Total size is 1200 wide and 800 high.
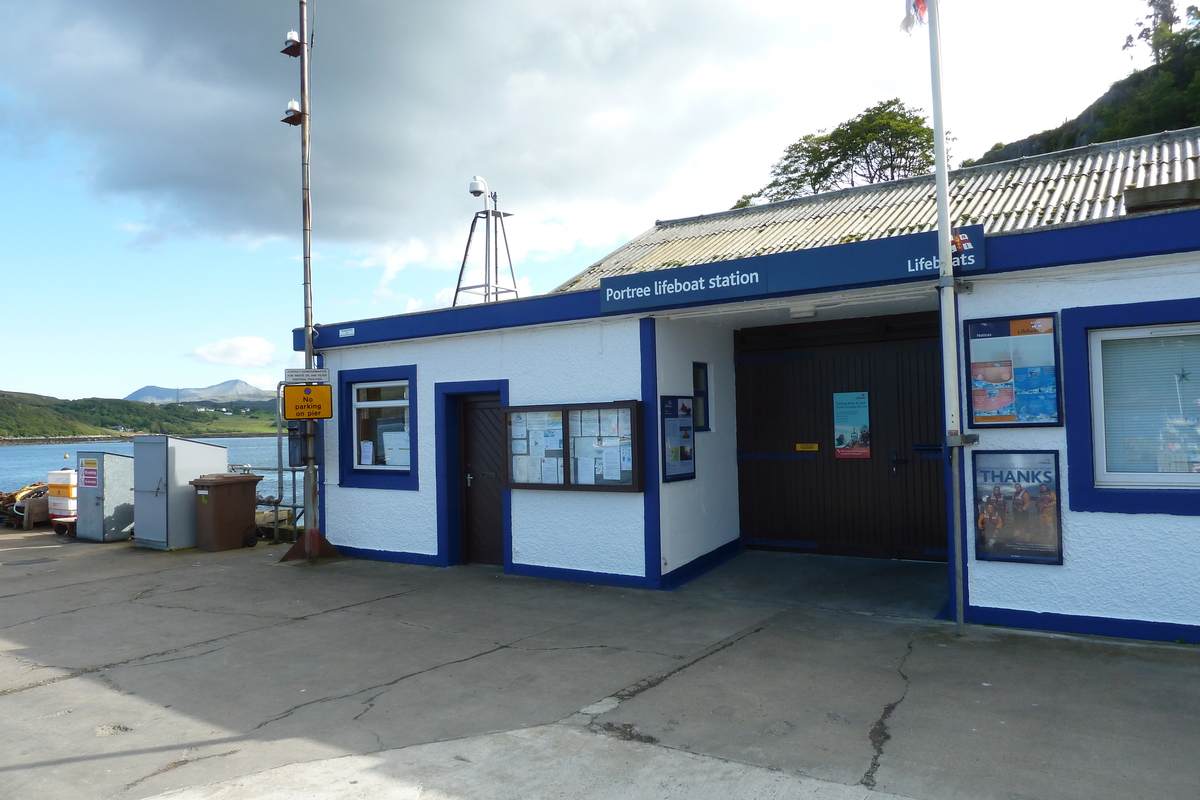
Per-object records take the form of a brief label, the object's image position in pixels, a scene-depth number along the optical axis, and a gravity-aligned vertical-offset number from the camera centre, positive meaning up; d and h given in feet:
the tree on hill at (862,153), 114.01 +38.65
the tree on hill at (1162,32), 170.50 +91.54
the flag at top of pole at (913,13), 21.56 +10.92
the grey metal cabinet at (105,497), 43.21 -3.43
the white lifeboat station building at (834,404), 20.12 +0.48
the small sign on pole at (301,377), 35.24 +2.37
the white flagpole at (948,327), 20.71 +2.28
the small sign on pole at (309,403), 34.78 +1.19
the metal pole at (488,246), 54.49 +12.28
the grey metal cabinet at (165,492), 39.60 -2.96
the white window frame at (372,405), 35.19 +1.05
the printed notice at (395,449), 35.51 -0.97
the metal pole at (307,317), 35.94 +5.25
